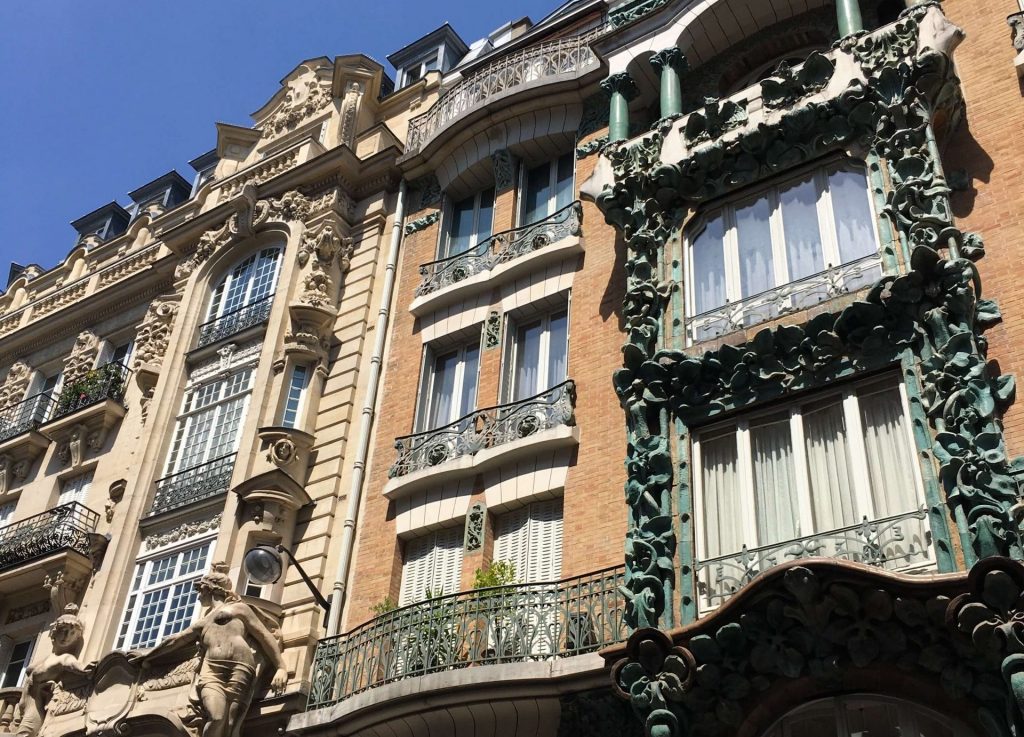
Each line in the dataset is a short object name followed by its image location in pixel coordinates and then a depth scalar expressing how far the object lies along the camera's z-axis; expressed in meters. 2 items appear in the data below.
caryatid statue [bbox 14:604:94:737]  18.14
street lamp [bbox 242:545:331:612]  15.06
